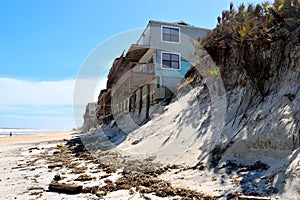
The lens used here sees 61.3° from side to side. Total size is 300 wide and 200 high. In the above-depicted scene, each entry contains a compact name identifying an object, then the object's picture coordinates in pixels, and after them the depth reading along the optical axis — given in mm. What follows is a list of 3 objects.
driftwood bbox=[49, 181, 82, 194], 5352
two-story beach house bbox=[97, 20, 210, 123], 17422
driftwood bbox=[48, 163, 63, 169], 9111
